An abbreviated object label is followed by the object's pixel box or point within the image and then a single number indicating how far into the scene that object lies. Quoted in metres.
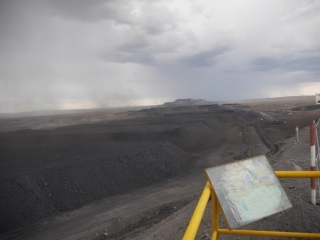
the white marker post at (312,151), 5.34
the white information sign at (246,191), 2.91
